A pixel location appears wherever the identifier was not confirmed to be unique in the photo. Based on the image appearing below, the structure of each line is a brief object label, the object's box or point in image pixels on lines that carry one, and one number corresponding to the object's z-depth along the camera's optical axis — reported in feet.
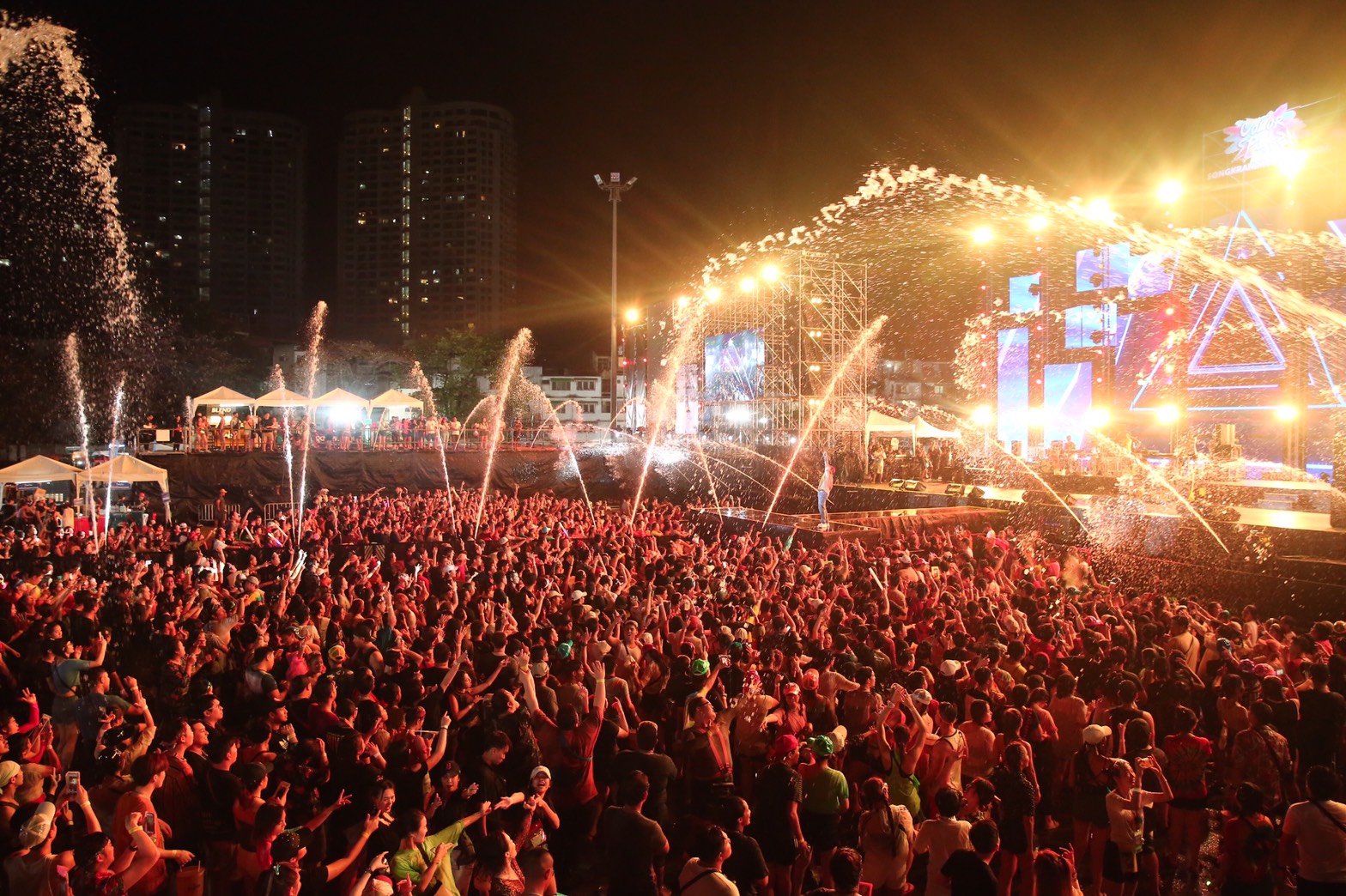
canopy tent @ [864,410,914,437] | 89.86
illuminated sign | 80.64
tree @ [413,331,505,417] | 141.49
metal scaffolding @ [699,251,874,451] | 82.58
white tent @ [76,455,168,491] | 61.11
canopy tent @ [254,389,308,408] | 81.97
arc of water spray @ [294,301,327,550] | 76.94
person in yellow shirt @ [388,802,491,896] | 12.26
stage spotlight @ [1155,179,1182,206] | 91.65
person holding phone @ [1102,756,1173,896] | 15.10
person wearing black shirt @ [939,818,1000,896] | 12.28
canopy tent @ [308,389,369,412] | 87.45
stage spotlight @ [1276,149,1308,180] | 80.38
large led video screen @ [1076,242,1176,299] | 91.09
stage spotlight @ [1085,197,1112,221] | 100.22
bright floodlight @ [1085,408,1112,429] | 93.40
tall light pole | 103.71
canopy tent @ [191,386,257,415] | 80.59
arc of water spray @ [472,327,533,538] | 85.81
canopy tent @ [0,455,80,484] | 57.72
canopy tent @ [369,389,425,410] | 93.76
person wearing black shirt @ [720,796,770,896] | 12.82
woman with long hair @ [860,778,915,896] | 14.29
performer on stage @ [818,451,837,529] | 60.18
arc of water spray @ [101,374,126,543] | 59.72
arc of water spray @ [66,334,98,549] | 103.14
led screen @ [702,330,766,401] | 97.91
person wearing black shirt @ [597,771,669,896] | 13.16
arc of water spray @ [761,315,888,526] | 79.66
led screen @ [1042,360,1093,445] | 96.58
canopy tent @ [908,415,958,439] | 97.91
